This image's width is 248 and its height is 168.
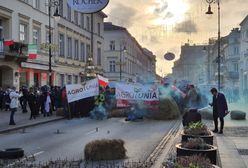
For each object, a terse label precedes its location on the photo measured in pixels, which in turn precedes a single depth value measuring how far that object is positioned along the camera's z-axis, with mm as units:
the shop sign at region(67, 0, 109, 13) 8680
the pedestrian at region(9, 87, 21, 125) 22062
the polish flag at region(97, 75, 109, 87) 27127
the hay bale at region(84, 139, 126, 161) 11480
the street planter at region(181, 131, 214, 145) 11148
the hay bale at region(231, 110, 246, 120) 24109
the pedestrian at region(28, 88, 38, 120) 26297
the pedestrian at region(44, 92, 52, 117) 27734
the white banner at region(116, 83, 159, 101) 26484
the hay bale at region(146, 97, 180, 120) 25938
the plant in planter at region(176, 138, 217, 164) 8789
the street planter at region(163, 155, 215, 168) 6348
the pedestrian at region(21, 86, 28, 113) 29248
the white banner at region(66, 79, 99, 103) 26016
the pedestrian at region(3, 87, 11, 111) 30953
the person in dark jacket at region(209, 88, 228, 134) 17453
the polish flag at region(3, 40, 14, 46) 34281
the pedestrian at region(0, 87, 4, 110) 31906
